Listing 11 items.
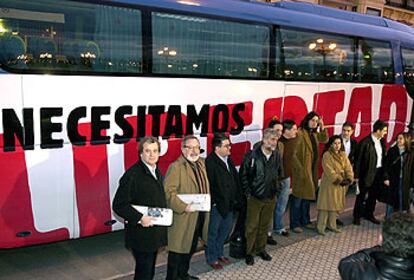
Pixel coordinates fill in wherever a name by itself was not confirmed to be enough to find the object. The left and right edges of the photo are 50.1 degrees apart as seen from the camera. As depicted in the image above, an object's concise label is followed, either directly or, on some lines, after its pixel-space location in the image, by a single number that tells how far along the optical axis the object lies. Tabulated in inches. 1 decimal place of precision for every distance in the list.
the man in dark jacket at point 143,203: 159.9
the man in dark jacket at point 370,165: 278.7
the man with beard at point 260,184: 211.9
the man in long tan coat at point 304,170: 255.8
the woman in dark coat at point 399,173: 269.3
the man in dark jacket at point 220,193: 201.5
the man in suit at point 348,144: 275.7
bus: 191.9
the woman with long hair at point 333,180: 256.1
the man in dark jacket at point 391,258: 95.3
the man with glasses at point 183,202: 178.7
